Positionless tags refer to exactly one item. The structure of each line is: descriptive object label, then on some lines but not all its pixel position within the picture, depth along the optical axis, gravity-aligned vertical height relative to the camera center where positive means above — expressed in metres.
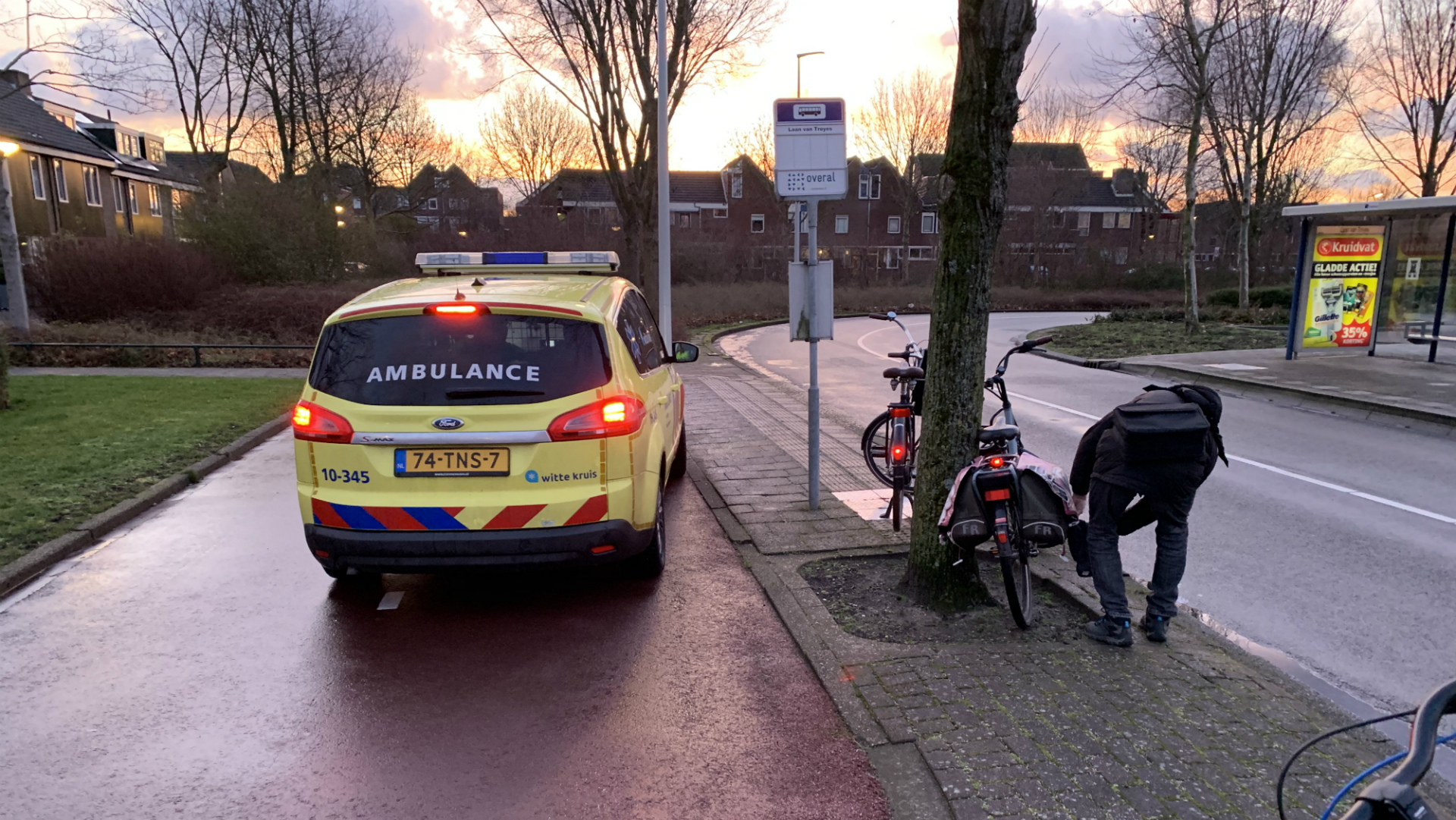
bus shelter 15.77 -0.52
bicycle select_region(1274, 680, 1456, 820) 1.58 -0.95
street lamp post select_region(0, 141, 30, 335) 16.27 -0.16
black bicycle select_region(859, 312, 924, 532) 6.11 -1.40
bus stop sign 6.02 +0.71
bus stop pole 6.04 -0.70
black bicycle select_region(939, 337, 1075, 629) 4.18 -1.23
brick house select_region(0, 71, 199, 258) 33.59 +3.57
